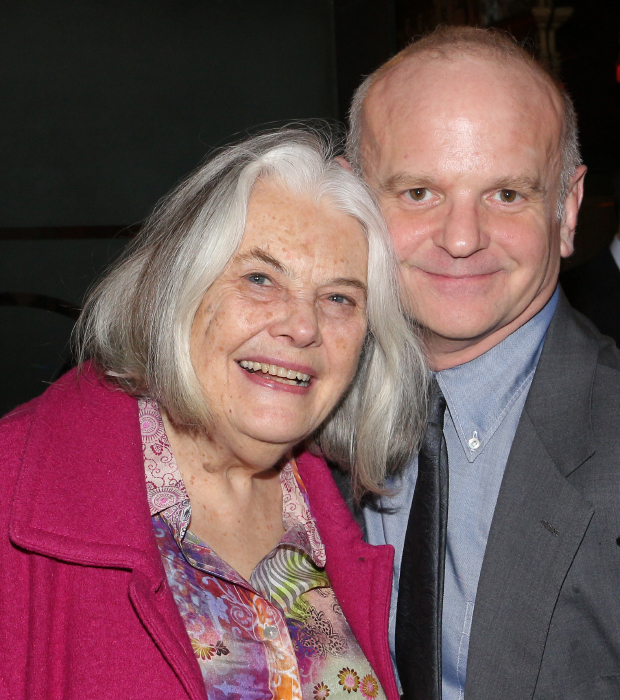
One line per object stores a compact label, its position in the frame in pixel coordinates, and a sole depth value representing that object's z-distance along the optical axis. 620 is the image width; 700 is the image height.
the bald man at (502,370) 0.75
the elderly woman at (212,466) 0.68
